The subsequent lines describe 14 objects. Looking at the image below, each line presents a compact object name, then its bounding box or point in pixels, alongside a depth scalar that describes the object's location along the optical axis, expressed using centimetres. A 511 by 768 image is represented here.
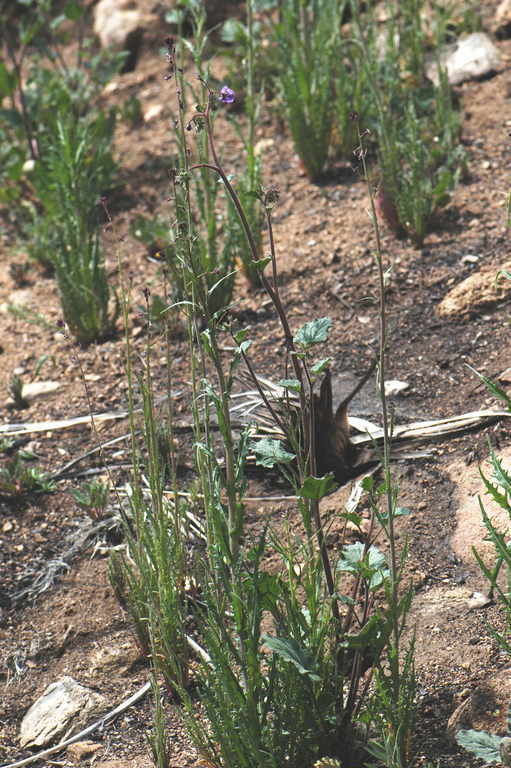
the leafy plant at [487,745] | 300
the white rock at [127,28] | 1146
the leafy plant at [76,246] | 693
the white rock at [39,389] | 669
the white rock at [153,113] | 1027
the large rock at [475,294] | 604
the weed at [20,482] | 562
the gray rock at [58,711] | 424
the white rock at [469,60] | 855
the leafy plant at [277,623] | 322
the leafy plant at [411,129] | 681
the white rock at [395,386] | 569
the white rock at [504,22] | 902
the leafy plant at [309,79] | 771
